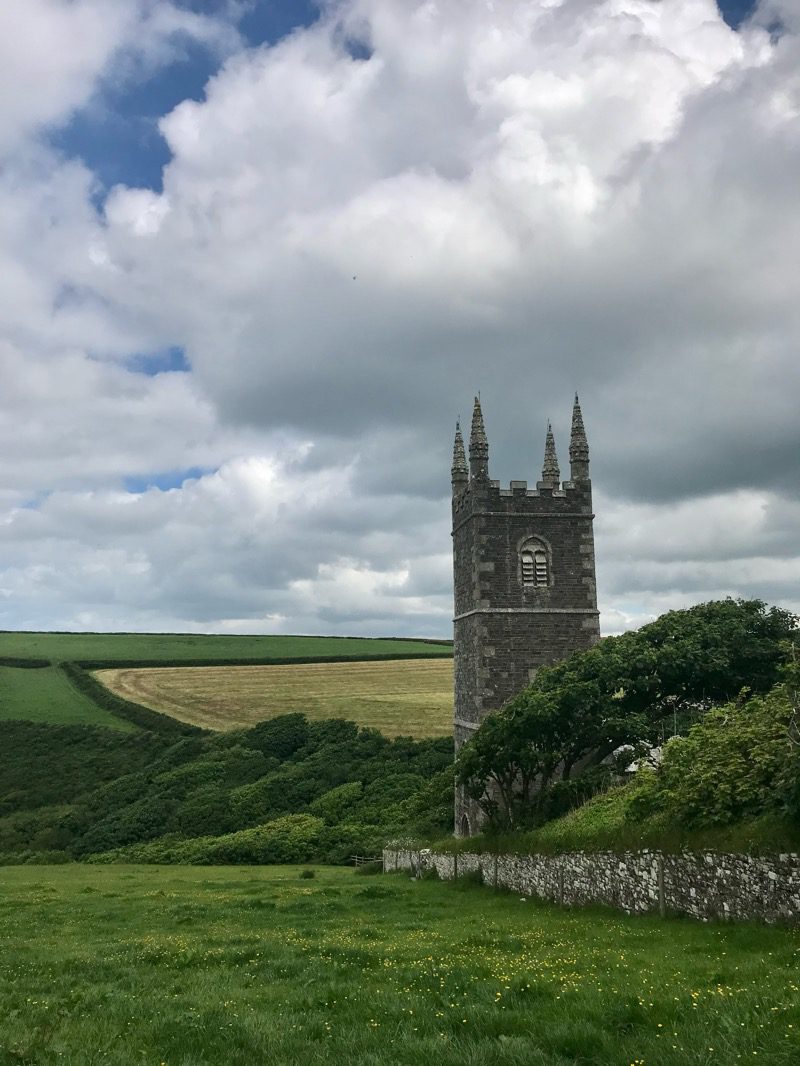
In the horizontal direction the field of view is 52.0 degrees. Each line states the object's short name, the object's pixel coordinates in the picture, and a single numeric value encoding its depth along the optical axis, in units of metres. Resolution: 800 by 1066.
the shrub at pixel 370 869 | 37.09
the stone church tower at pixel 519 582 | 34.12
